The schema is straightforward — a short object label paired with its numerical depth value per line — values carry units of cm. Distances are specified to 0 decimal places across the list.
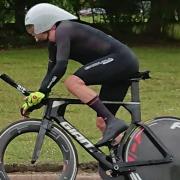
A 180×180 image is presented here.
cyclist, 657
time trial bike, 671
